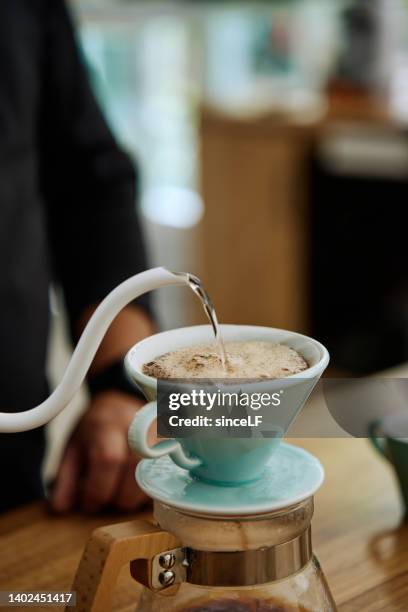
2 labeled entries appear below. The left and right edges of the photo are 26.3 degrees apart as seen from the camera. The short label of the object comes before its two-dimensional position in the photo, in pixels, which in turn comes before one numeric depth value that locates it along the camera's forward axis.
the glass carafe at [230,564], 0.57
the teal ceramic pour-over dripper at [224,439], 0.55
